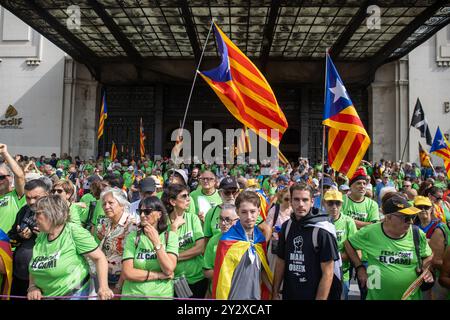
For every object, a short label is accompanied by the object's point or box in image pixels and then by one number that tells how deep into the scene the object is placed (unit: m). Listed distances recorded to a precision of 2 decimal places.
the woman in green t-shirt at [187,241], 3.98
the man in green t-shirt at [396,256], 3.54
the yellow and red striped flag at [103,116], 14.18
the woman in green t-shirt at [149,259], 3.24
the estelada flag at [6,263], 3.56
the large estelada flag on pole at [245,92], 5.85
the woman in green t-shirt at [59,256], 3.18
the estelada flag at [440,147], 10.77
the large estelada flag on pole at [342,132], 5.66
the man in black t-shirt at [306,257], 3.21
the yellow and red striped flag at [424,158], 13.34
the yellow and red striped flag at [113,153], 15.90
